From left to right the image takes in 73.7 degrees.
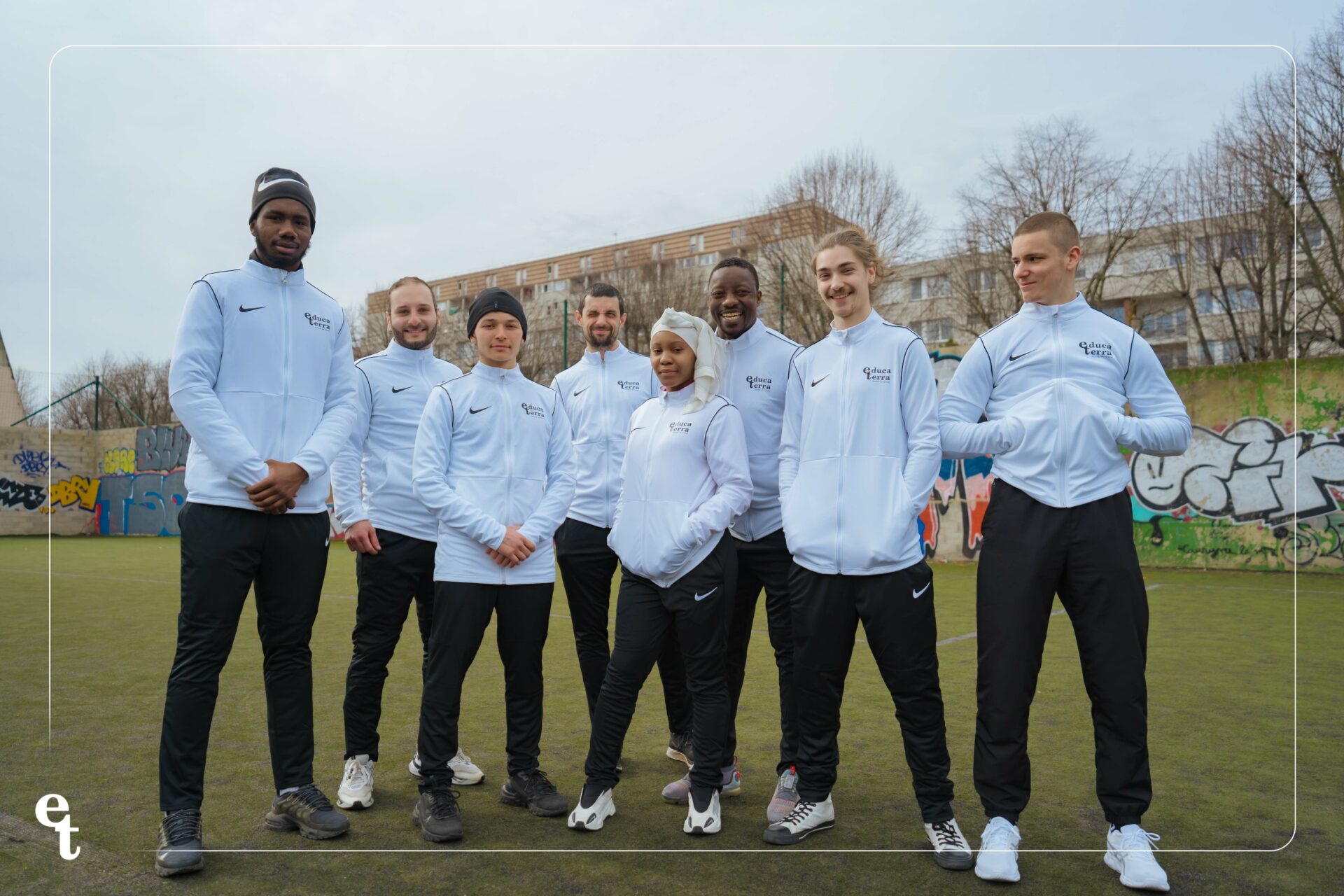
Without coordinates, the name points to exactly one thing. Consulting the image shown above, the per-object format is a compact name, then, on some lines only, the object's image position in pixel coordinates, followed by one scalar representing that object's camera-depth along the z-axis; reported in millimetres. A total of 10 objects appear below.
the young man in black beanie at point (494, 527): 3506
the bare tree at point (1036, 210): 18641
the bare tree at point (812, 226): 17969
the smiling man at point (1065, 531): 3037
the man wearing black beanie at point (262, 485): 3170
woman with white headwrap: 3395
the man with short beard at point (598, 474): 4098
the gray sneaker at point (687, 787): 3727
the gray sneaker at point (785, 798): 3438
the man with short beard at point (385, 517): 3852
